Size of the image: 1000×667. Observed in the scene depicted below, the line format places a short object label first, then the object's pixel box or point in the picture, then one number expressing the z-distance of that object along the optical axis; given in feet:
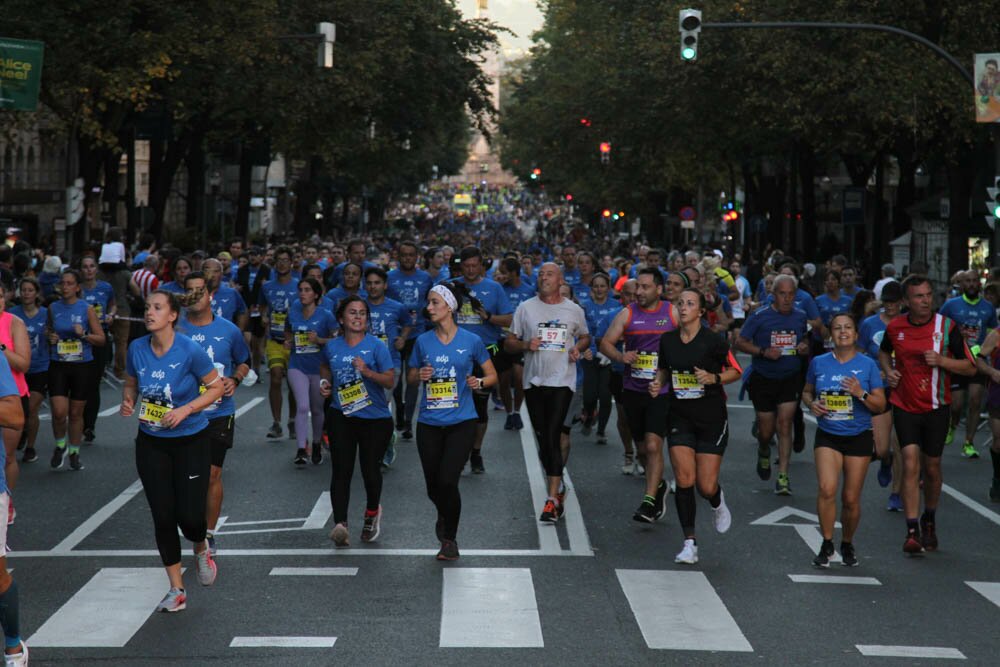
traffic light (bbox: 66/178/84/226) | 101.55
